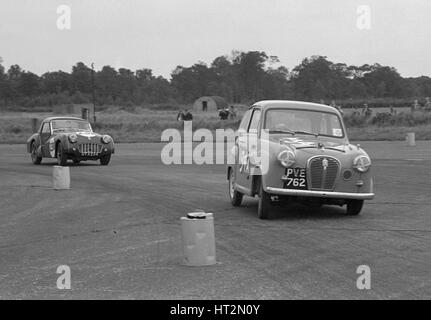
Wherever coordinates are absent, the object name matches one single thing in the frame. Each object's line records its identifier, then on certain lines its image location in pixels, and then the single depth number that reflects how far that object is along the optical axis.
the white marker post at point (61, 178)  14.96
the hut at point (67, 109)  85.81
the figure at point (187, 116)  48.47
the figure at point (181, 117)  49.58
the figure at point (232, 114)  61.08
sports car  21.27
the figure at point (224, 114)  56.16
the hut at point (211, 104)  94.99
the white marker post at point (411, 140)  33.58
